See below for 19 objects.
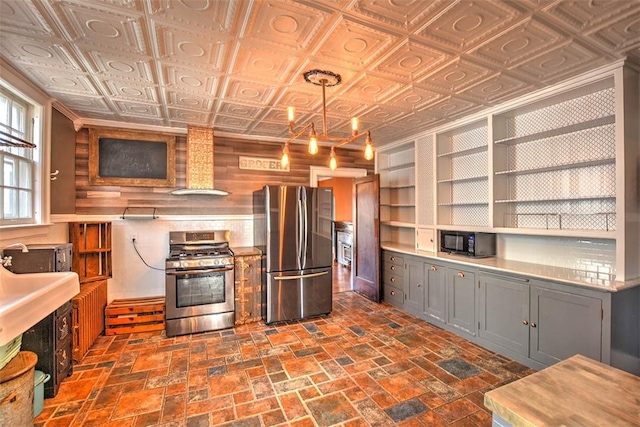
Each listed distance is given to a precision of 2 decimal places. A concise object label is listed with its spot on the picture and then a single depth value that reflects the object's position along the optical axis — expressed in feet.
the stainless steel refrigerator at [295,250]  12.92
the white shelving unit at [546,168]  8.14
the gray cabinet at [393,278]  14.69
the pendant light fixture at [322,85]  7.92
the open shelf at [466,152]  12.56
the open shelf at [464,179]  12.46
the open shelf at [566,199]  8.72
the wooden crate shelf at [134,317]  11.72
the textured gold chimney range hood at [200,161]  13.69
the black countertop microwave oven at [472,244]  11.86
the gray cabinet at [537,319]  7.92
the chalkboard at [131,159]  13.04
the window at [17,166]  8.25
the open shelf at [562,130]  9.01
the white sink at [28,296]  4.98
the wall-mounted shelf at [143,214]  13.16
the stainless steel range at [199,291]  11.73
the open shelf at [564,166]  8.81
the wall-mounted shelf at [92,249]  11.94
